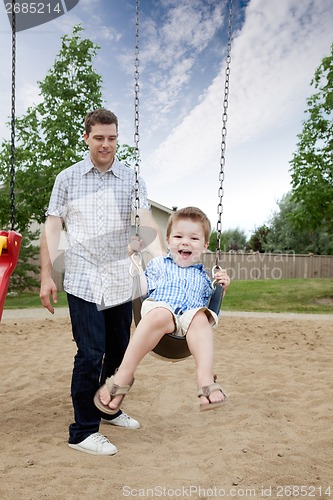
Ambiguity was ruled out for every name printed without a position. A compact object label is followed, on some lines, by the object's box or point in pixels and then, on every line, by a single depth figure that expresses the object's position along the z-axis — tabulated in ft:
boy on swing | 8.61
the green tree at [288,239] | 94.22
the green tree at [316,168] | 45.65
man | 10.24
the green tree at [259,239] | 108.17
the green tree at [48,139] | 48.32
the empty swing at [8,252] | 10.66
